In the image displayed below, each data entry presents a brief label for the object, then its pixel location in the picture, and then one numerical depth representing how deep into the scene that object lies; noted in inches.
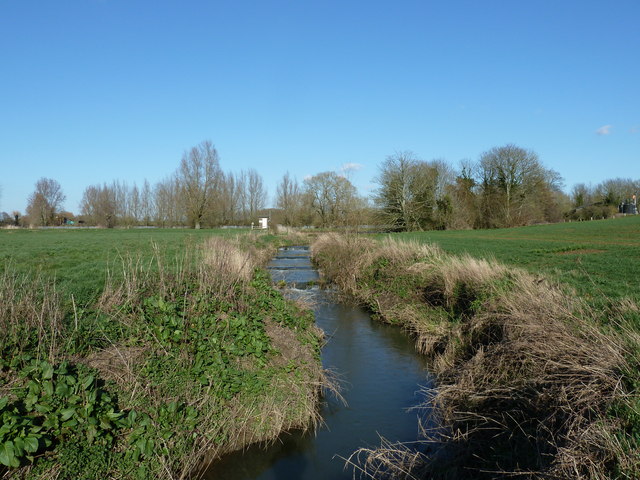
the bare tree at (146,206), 3125.0
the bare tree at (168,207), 2822.1
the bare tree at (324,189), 2092.8
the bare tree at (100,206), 2876.5
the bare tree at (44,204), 2950.3
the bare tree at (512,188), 2114.9
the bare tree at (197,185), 2581.2
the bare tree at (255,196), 2938.0
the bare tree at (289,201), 2188.7
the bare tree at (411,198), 2016.5
